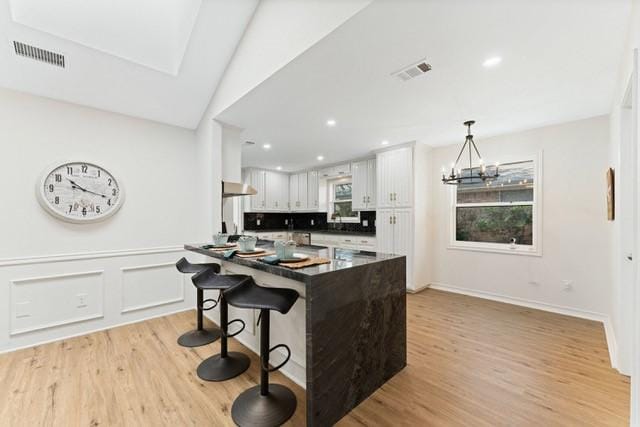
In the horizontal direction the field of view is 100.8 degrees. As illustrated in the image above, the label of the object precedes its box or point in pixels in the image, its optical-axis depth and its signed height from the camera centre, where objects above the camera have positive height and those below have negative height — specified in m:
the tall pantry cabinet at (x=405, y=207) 4.32 +0.14
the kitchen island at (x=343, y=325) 1.57 -0.77
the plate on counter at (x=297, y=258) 1.89 -0.32
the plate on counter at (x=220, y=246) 2.72 -0.33
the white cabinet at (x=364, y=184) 5.13 +0.61
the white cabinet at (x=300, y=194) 6.42 +0.54
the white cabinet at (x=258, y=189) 6.16 +0.62
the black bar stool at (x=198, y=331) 2.61 -1.27
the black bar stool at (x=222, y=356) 2.13 -1.26
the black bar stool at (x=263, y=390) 1.64 -1.23
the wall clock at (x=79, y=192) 2.74 +0.25
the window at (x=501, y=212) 3.82 +0.06
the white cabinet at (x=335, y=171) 5.62 +0.99
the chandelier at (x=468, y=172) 2.97 +0.71
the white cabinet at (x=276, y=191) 6.45 +0.60
